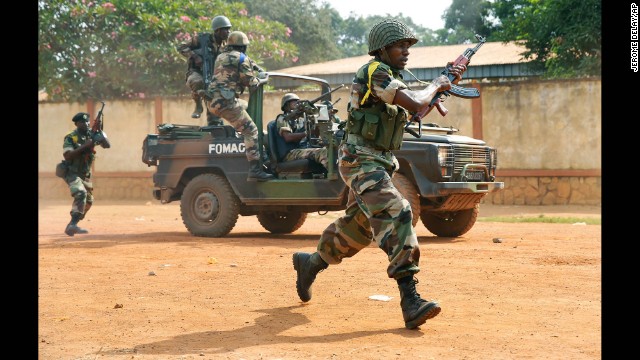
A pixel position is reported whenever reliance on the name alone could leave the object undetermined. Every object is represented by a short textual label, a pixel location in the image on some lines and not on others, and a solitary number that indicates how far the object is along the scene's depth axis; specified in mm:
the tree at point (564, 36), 18672
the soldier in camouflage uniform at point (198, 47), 12537
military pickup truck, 10820
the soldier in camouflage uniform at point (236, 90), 11672
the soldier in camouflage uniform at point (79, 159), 13156
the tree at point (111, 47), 23000
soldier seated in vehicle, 11429
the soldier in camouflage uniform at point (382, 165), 5809
